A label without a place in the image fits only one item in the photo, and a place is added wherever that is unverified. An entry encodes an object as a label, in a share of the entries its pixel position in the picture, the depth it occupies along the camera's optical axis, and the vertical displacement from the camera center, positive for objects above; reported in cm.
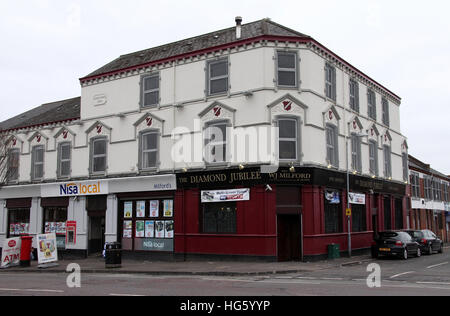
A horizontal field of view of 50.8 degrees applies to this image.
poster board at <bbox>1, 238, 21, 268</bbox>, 2394 -189
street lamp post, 2452 -55
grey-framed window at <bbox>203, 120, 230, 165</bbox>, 2386 +379
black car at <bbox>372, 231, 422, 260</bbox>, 2419 -156
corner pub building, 2292 +328
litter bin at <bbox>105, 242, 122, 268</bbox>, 2164 -177
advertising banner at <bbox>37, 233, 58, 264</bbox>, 2319 -163
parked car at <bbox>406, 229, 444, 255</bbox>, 2755 -154
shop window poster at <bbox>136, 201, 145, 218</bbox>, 2653 +34
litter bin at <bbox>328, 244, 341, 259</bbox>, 2348 -179
